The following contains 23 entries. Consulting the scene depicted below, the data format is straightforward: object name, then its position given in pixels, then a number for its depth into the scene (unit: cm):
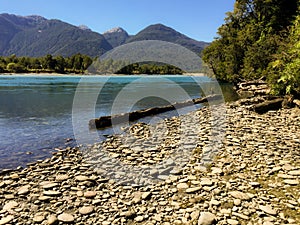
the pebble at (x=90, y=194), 584
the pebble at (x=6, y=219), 485
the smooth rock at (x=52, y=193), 596
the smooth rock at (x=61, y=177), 686
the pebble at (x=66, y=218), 489
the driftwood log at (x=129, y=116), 1479
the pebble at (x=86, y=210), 515
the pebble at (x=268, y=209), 473
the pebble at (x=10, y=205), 543
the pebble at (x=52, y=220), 483
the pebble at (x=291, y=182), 582
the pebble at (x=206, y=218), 460
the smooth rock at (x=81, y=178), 679
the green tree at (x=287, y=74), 1205
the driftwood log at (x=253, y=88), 2558
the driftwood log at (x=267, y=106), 1559
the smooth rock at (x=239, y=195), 534
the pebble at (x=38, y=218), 490
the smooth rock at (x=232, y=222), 453
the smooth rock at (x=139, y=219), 484
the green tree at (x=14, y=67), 11662
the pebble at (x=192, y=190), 582
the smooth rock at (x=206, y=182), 609
